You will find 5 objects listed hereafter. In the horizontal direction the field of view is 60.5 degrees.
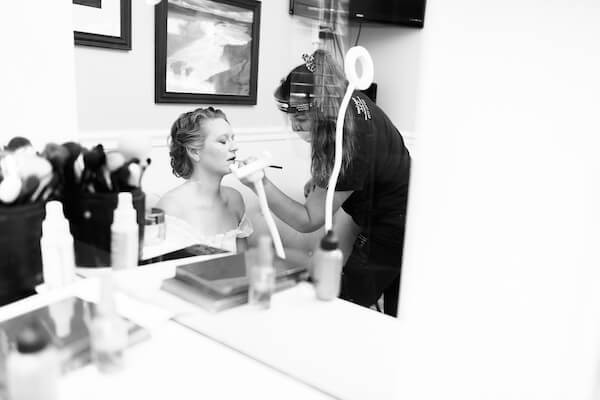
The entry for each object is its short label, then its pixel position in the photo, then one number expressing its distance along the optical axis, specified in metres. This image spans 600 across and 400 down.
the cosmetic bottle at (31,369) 0.57
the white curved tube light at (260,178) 0.94
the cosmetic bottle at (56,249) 0.98
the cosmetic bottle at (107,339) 0.75
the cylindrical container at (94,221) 1.01
